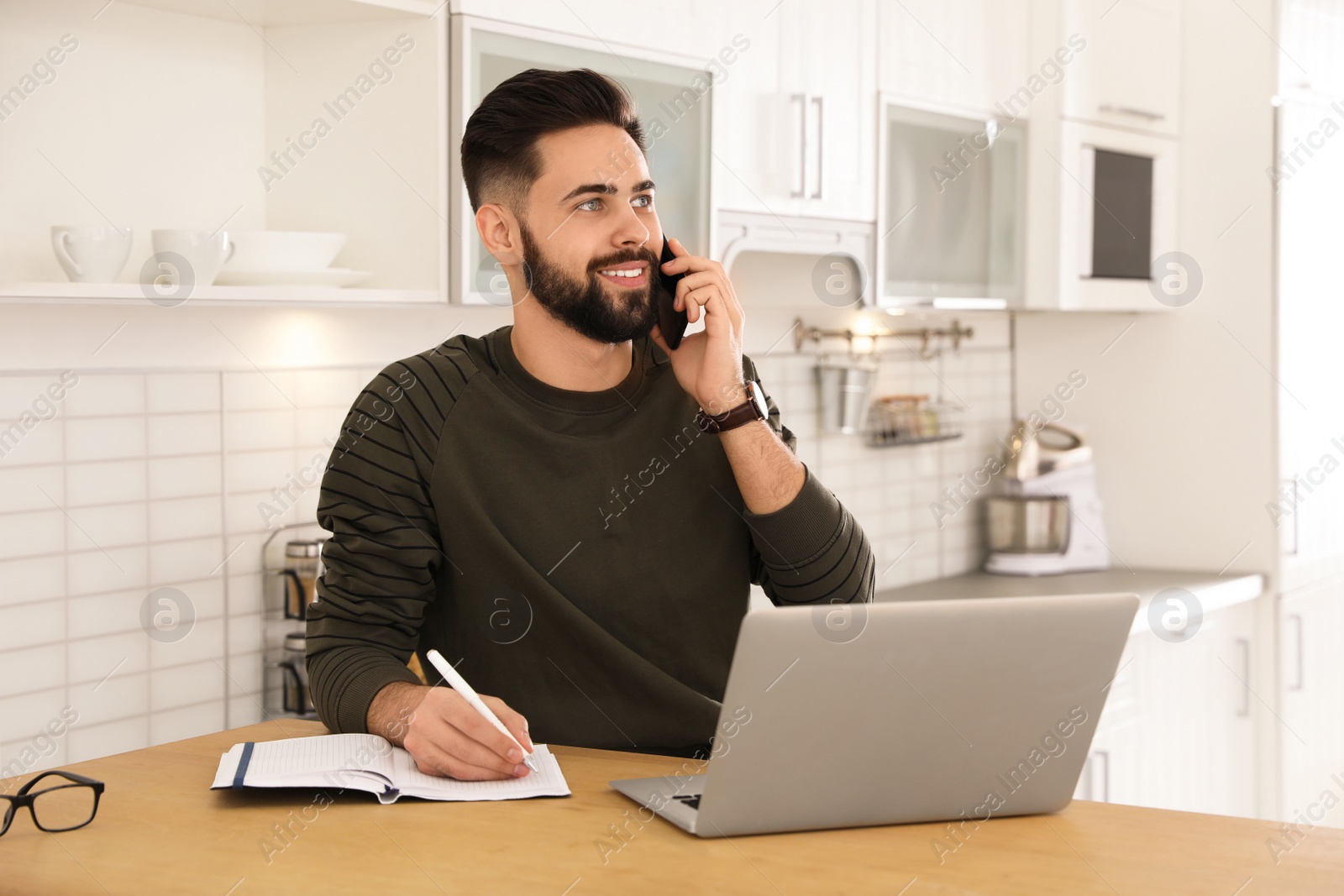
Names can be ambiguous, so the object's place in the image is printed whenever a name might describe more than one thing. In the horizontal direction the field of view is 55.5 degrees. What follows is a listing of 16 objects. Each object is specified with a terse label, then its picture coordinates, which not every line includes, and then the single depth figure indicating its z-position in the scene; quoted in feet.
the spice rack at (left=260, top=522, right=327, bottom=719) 6.83
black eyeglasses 3.42
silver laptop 3.21
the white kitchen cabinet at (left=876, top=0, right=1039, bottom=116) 9.21
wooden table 2.96
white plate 6.00
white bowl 5.95
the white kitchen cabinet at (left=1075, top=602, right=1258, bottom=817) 10.39
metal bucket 10.21
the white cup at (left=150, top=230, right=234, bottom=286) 5.60
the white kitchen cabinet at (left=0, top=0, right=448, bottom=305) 5.93
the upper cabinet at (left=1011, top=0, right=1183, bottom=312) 10.61
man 4.93
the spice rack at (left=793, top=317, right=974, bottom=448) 10.24
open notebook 3.56
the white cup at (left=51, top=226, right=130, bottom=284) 5.36
